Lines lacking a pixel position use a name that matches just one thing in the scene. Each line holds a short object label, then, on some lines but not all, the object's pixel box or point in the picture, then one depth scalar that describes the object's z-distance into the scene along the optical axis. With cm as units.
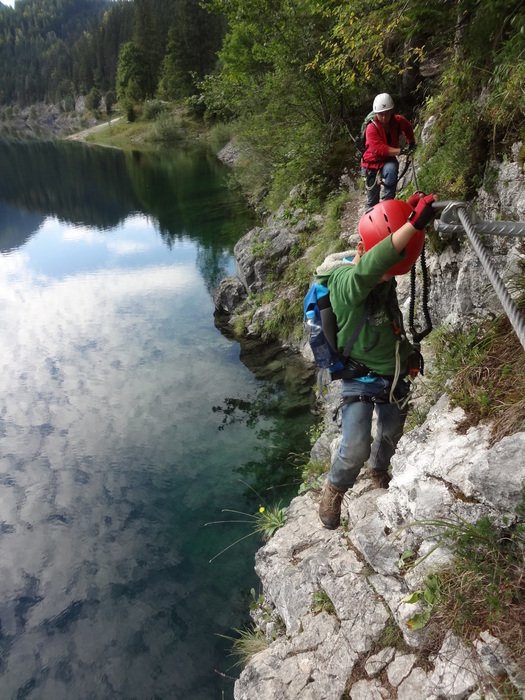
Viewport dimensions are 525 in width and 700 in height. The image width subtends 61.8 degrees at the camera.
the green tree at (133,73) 7606
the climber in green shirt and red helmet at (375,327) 300
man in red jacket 658
